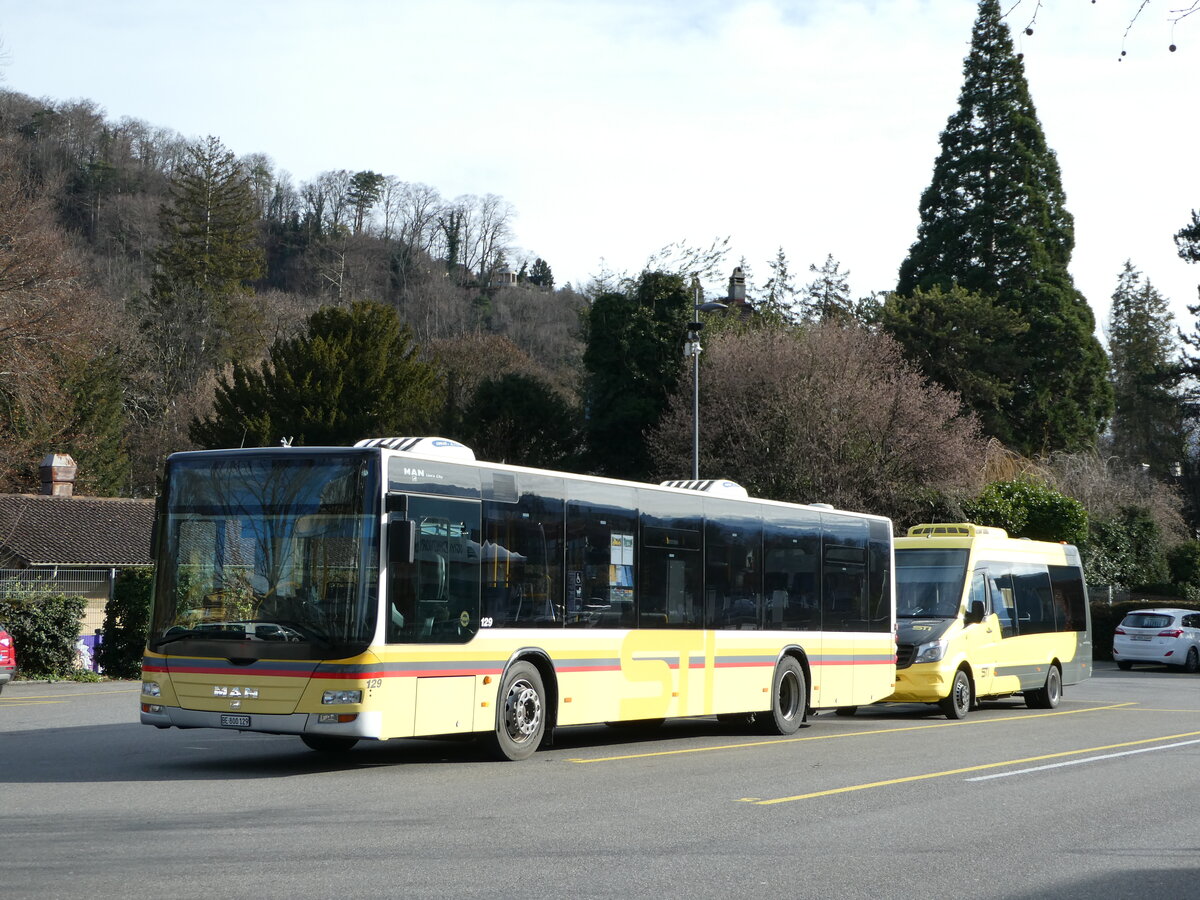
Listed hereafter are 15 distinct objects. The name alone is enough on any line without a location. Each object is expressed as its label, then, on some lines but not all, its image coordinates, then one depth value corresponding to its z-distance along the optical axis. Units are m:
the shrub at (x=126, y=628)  28.14
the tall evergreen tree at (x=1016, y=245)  64.12
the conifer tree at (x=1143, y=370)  94.50
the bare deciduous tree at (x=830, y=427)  40.78
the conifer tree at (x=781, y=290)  60.19
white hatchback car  36.38
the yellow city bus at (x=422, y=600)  11.90
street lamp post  29.89
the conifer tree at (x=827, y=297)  65.38
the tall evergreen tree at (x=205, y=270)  72.75
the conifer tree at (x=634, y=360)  51.84
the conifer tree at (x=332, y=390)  58.47
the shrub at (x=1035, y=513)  43.72
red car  21.43
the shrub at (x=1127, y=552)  51.88
